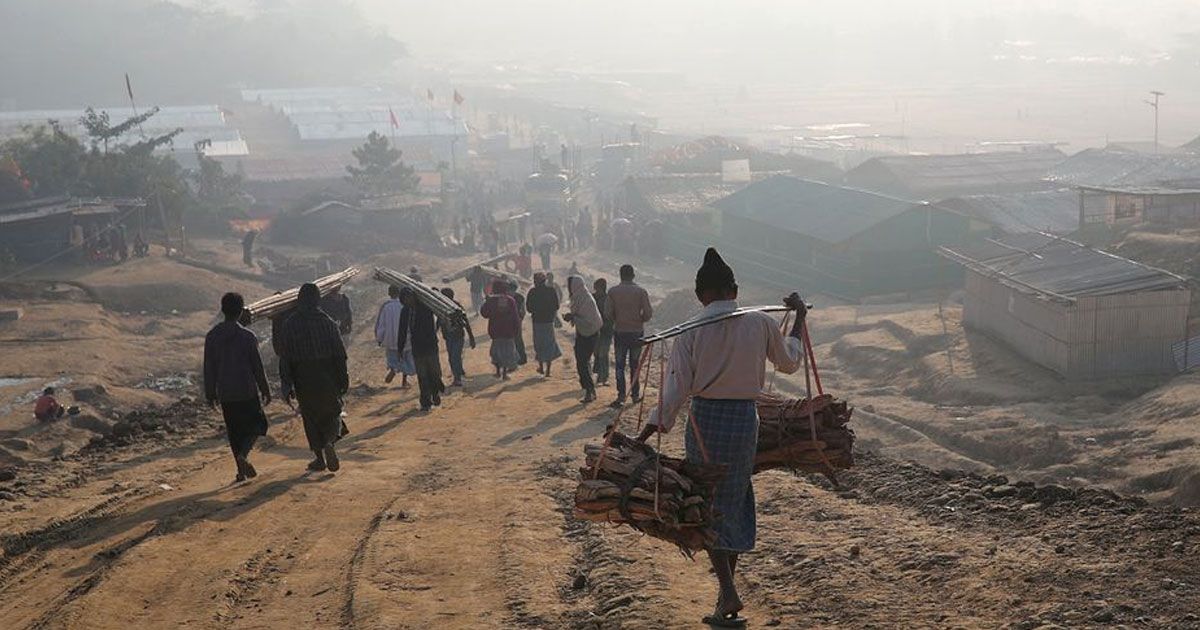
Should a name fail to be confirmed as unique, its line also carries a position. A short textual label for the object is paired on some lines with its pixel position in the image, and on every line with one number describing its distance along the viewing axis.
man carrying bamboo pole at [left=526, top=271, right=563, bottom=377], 17.25
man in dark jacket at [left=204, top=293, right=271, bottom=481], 10.86
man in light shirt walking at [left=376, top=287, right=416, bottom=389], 16.34
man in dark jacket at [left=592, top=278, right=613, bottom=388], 16.22
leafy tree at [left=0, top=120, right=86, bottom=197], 39.41
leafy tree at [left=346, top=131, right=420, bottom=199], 52.81
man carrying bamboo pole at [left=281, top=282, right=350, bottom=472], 11.23
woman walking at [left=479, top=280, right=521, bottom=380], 17.30
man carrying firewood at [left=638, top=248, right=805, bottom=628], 6.64
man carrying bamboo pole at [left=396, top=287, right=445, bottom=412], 15.35
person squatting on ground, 18.88
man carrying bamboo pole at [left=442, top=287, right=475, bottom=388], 16.47
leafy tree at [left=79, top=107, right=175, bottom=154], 40.78
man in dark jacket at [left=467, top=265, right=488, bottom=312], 26.25
